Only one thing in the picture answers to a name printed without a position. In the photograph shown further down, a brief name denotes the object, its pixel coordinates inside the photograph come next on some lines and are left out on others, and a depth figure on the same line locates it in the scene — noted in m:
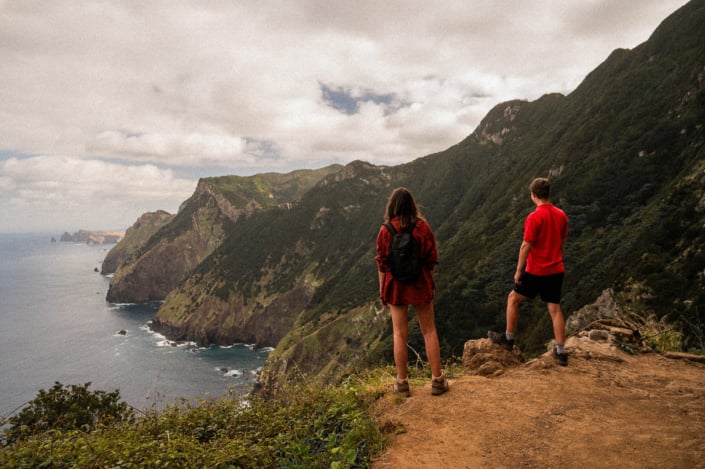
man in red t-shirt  6.81
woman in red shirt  5.89
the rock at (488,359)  7.21
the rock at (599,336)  8.22
